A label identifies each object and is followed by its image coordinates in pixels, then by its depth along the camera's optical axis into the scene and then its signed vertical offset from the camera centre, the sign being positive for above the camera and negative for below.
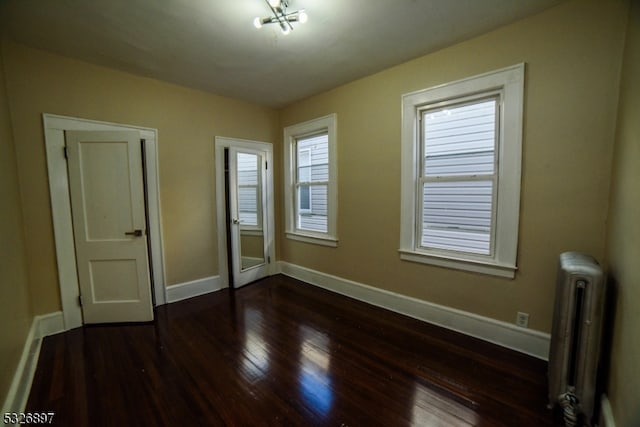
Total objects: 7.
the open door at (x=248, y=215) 3.70 -0.32
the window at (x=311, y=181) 3.49 +0.17
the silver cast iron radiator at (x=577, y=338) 1.43 -0.83
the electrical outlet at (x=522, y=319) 2.13 -1.05
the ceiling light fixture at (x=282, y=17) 1.82 +1.28
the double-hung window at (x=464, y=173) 2.15 +0.18
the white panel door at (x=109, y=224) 2.57 -0.31
